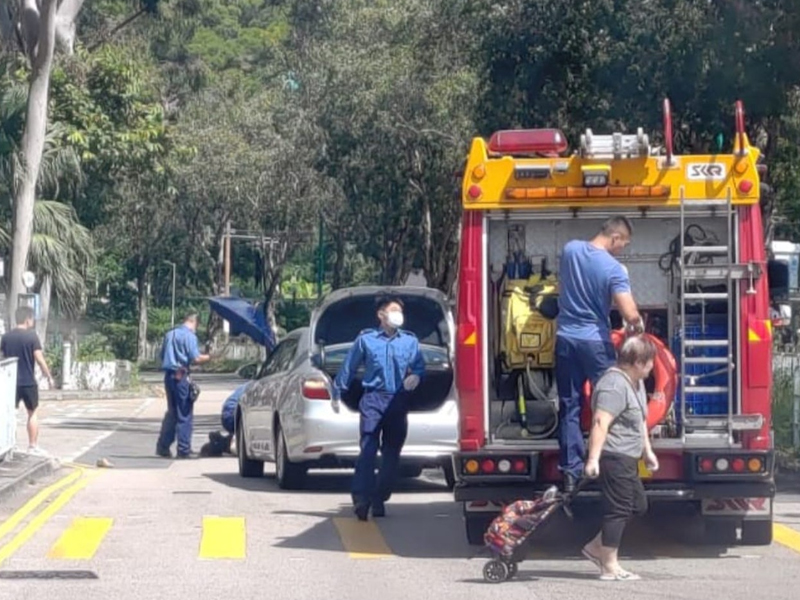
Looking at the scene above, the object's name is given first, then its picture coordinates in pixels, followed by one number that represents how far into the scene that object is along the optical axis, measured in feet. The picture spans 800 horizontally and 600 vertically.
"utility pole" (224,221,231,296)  203.43
